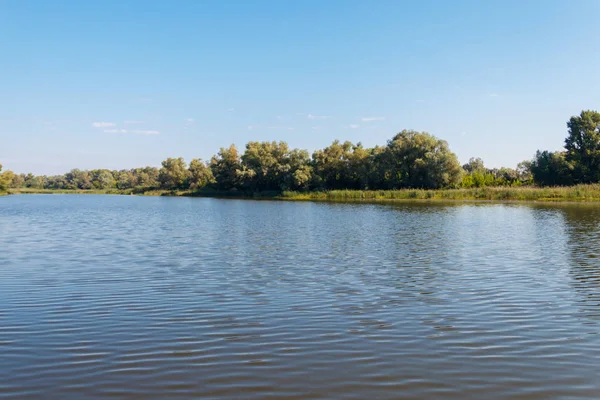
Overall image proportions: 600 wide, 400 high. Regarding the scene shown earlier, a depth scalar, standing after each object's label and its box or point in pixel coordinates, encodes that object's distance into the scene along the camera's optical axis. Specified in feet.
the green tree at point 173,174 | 362.94
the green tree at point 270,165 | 280.92
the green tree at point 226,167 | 314.76
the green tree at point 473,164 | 412.83
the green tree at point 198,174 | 351.05
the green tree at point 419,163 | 224.94
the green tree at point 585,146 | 217.56
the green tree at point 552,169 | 221.87
